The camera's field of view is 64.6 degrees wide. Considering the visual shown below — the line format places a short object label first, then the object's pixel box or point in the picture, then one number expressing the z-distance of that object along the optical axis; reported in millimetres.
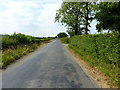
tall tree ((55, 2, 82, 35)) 22564
